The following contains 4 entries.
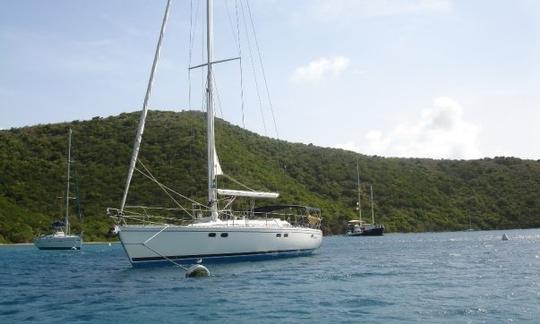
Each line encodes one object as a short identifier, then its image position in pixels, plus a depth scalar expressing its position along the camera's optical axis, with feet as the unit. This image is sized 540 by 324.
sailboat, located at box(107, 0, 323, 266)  93.71
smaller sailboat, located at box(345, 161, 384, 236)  272.51
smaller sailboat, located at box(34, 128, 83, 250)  176.24
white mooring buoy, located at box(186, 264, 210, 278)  83.96
